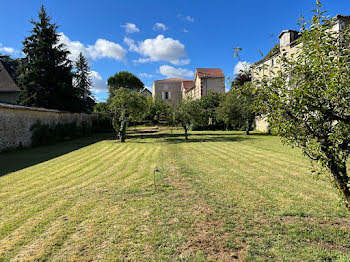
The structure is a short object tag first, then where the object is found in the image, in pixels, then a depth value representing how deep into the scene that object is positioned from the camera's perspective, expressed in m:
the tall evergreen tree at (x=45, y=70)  20.03
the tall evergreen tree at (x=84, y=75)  38.25
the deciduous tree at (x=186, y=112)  16.25
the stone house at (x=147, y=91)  55.96
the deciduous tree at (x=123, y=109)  15.86
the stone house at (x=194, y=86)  34.84
